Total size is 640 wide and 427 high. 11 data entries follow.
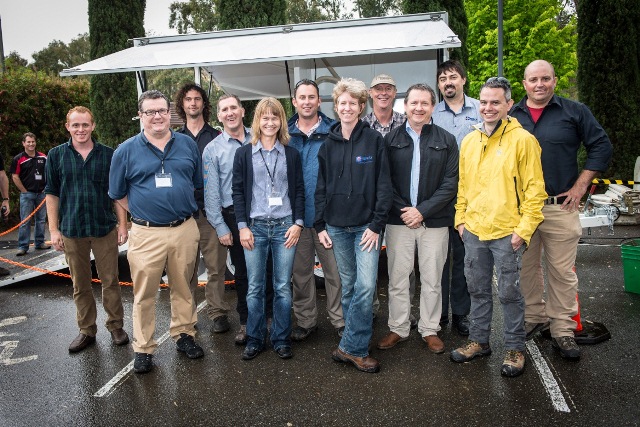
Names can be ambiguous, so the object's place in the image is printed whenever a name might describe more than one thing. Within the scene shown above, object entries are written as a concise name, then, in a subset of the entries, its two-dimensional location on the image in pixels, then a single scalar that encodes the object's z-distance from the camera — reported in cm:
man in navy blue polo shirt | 367
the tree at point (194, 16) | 2870
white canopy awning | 561
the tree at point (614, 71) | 1119
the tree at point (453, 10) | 986
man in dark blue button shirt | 370
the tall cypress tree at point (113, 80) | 1187
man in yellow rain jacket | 335
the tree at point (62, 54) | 4359
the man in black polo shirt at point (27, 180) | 865
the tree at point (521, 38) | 2359
